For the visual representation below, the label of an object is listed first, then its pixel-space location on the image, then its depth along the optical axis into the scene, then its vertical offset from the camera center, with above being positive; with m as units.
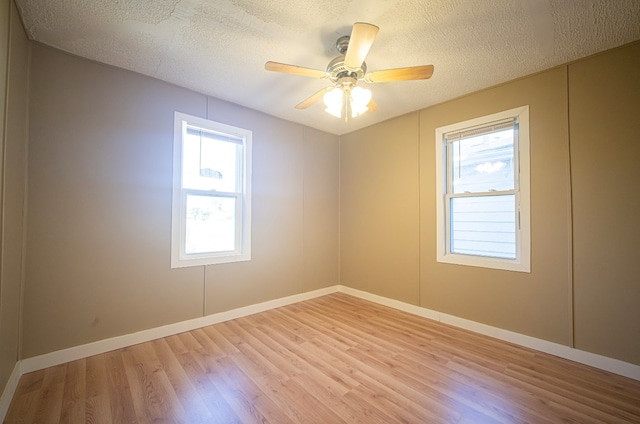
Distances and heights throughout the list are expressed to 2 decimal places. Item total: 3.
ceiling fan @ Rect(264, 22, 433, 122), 1.76 +1.11
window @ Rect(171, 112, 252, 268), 2.86 +0.27
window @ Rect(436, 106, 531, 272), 2.65 +0.30
